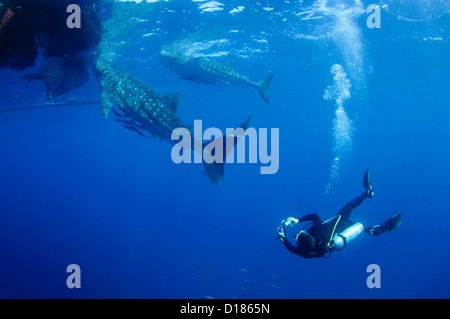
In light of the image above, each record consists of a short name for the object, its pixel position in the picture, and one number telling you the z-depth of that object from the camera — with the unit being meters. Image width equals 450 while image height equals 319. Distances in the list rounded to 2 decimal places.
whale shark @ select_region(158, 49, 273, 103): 12.26
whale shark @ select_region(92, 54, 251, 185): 6.33
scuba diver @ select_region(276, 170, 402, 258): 6.31
